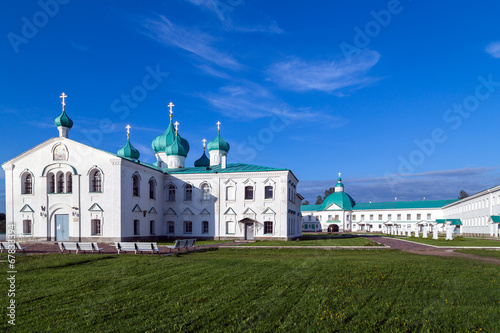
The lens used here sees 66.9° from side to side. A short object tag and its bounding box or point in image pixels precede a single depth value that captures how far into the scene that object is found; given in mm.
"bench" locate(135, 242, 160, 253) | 18636
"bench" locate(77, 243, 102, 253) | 18844
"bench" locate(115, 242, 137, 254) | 19156
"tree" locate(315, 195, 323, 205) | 134600
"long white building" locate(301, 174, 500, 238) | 73125
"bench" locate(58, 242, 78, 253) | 19406
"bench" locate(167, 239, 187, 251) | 20081
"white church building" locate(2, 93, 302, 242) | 29625
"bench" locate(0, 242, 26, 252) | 20011
